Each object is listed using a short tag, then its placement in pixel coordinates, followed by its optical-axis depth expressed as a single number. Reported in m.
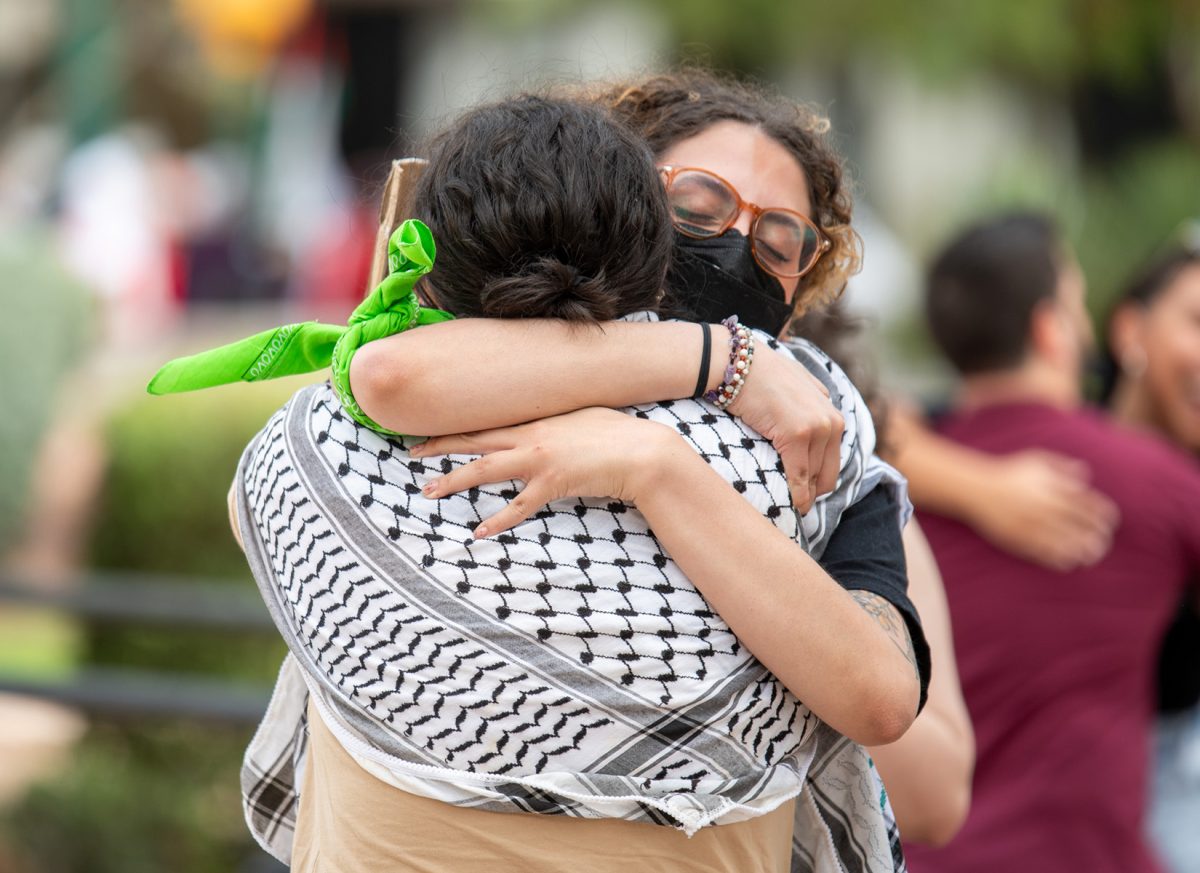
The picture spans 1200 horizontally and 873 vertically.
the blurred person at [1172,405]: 6.23
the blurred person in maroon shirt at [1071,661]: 5.57
